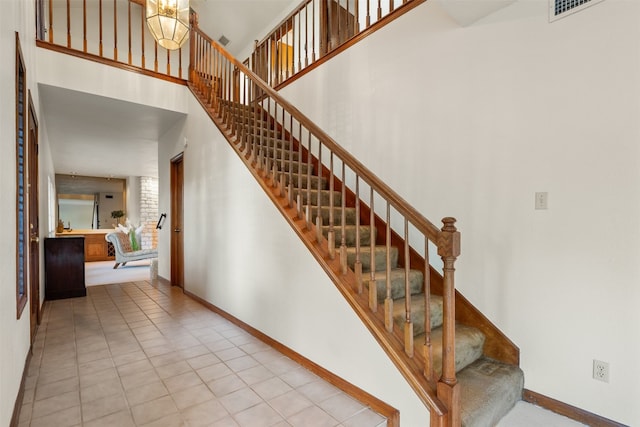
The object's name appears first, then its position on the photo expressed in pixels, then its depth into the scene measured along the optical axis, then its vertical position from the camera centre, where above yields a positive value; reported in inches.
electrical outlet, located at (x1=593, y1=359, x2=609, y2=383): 68.2 -35.5
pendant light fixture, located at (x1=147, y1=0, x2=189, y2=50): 111.4 +68.0
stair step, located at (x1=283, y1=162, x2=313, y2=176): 141.6 +19.1
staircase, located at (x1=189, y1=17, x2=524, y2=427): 61.3 -21.4
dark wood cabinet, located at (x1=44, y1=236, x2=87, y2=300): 165.3 -30.0
